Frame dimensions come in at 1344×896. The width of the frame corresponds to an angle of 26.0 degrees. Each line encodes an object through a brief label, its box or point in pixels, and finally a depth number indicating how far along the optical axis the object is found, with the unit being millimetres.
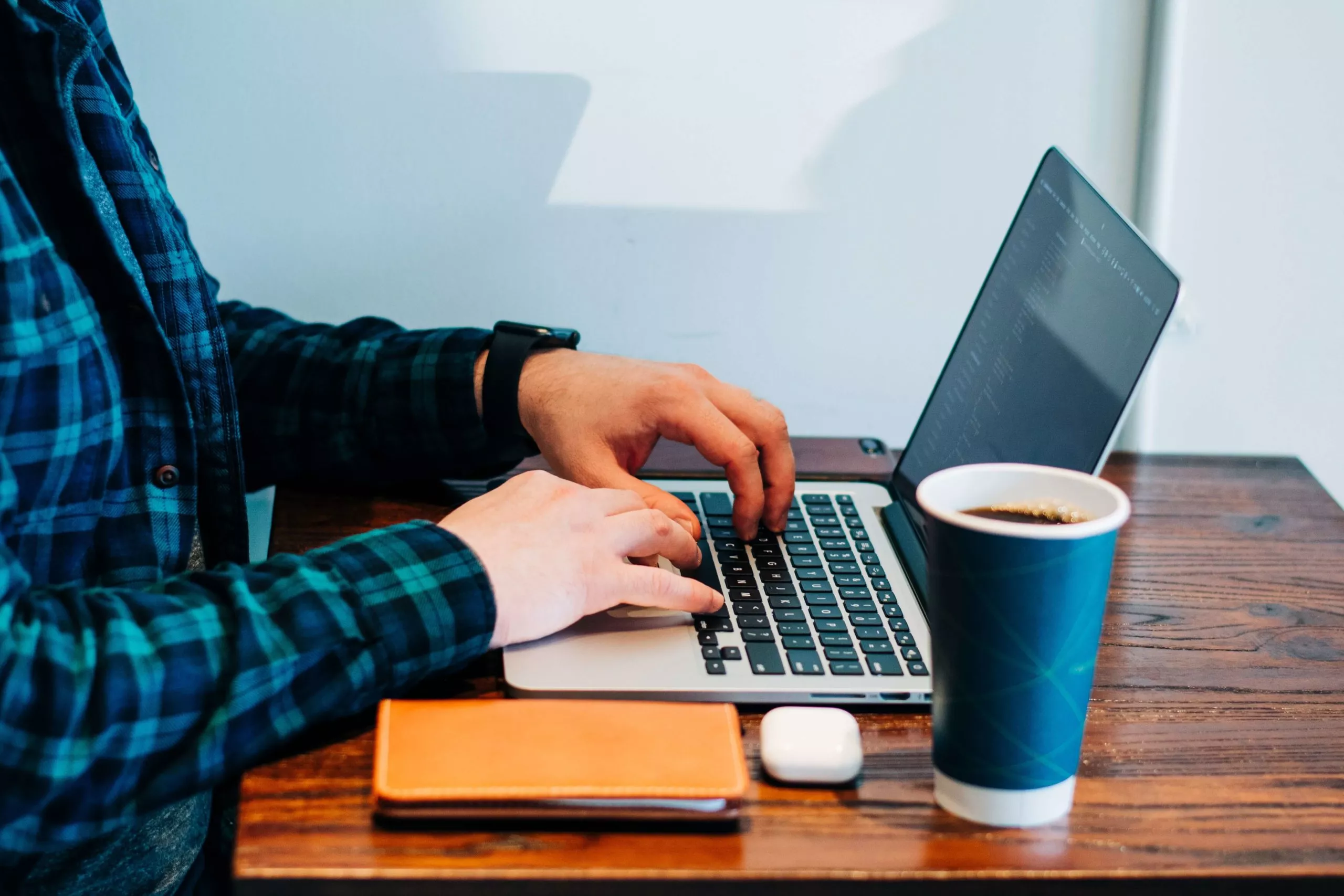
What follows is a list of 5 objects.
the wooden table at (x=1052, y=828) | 1197
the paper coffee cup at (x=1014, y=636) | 1189
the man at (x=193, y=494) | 1241
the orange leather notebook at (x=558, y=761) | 1213
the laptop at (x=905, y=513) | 1321
